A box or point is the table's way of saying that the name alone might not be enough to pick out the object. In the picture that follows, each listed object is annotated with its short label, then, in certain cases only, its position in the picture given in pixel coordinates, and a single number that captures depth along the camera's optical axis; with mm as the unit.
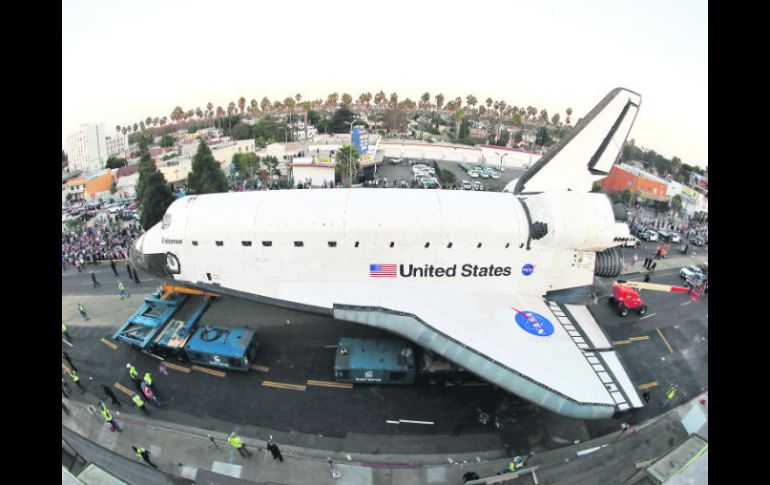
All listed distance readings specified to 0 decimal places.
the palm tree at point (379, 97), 92500
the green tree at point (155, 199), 23856
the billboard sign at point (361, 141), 38500
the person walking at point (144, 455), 10016
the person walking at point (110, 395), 11977
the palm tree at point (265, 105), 105312
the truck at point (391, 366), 12078
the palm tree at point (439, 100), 94000
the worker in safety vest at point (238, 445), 9948
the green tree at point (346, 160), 36969
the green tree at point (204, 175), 28469
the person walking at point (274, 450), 9938
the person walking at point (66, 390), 12766
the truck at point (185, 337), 12820
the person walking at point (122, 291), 17766
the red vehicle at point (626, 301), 16562
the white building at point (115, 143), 119544
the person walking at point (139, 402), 11658
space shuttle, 11562
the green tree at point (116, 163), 59103
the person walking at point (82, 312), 15938
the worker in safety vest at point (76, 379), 12656
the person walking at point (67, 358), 13602
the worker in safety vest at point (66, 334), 15153
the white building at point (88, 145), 112312
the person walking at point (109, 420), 10937
